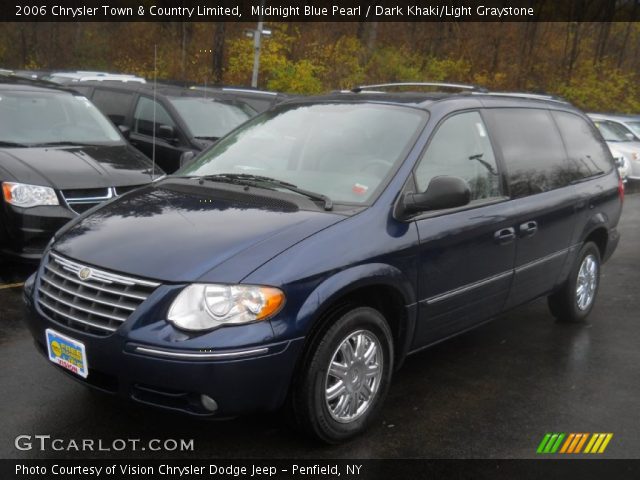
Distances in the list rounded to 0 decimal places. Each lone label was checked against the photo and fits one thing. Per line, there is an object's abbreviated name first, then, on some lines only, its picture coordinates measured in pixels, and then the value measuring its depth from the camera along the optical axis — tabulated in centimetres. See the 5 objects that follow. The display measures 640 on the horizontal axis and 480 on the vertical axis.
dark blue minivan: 316
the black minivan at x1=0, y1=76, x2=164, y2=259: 614
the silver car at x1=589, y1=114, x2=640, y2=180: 1631
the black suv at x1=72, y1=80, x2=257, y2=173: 948
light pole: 1789
